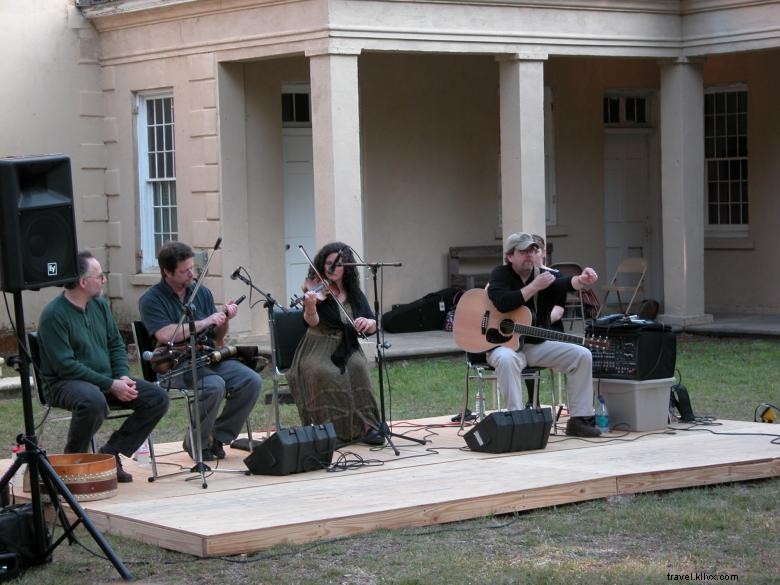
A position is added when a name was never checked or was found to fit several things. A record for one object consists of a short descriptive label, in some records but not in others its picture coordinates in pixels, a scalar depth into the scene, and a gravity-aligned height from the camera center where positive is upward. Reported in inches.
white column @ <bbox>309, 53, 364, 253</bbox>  681.7 +18.6
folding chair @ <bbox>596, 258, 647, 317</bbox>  861.4 -39.7
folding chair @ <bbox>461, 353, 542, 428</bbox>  473.2 -43.9
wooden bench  839.3 -29.5
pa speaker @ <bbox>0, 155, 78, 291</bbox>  323.1 -2.5
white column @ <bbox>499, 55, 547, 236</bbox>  747.2 +20.7
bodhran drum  369.0 -50.7
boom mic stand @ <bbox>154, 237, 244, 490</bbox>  391.9 -38.0
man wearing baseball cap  458.2 -37.2
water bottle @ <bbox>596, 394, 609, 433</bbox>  470.7 -54.7
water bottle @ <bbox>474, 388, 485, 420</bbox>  481.2 -51.7
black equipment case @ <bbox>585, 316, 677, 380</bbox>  466.6 -38.3
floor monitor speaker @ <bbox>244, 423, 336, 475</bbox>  401.7 -51.9
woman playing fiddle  448.2 -37.4
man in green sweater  388.4 -33.1
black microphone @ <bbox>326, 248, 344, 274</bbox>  445.7 -14.8
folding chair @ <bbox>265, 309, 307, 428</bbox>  463.6 -31.9
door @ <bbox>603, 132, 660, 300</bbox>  925.6 -4.7
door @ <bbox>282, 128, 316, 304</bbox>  788.9 +0.2
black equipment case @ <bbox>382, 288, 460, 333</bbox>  806.0 -48.2
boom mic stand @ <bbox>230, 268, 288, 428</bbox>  421.7 -33.1
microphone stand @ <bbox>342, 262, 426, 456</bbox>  431.2 -36.9
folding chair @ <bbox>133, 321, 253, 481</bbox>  415.9 -34.3
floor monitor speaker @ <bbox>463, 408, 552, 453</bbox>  429.0 -52.2
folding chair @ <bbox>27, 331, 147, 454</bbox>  397.6 -35.0
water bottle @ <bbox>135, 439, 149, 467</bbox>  431.5 -55.7
